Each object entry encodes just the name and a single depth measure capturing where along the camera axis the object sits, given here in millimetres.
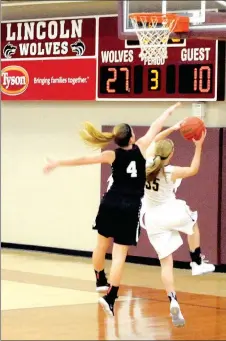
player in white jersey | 11405
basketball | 12157
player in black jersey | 10950
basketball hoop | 13195
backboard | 13142
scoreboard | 16192
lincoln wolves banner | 17473
